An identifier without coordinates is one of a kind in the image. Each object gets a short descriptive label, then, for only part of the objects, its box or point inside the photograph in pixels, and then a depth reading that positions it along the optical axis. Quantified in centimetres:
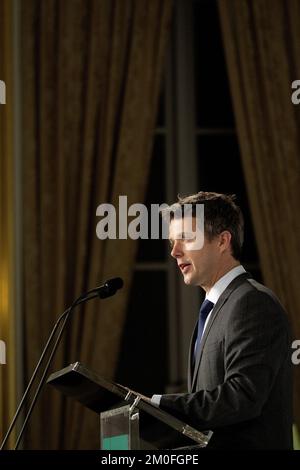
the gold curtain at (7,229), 805
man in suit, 470
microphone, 518
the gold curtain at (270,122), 921
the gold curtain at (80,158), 873
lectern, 416
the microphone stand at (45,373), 470
